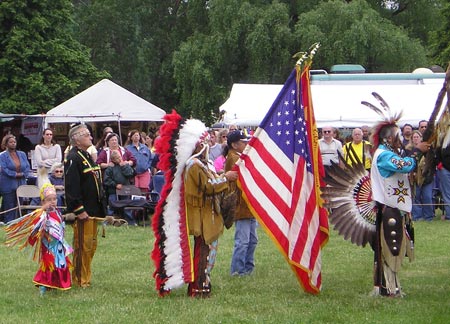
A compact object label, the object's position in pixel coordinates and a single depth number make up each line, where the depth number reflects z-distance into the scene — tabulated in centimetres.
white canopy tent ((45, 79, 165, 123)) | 2044
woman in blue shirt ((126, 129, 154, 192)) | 1518
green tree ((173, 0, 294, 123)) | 2956
